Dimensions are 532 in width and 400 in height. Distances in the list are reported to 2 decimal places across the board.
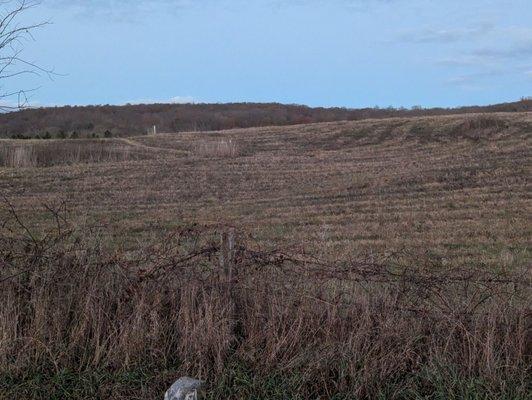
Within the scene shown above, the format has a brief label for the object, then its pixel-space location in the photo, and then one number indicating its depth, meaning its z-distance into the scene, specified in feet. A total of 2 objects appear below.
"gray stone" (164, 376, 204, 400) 16.55
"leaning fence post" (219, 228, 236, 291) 19.86
